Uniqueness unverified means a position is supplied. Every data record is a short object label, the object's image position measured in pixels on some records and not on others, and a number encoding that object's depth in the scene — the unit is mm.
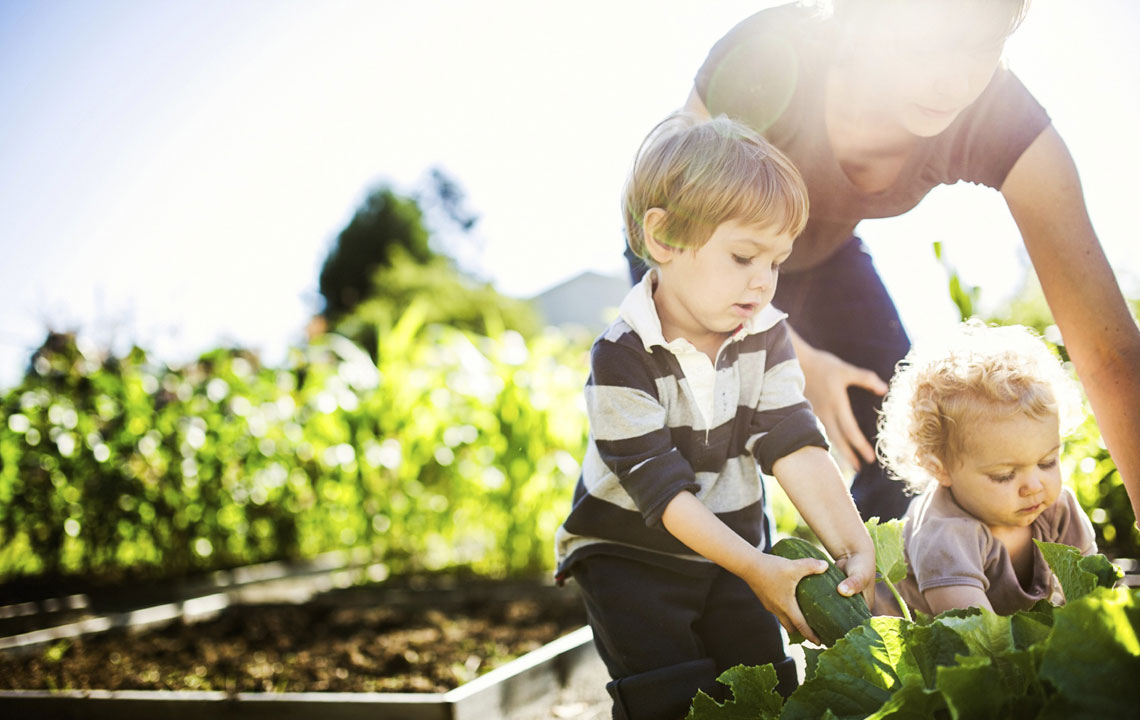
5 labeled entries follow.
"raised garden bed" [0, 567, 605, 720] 2287
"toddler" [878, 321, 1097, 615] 1616
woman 1607
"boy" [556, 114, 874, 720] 1491
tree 40094
